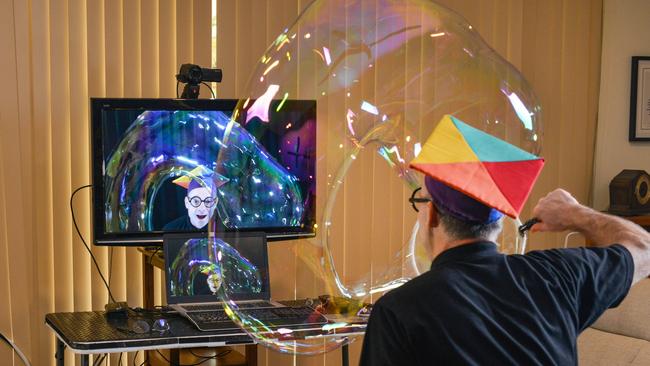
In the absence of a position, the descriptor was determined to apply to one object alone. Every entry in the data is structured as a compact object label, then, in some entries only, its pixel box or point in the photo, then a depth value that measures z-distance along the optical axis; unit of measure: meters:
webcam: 2.79
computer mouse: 2.38
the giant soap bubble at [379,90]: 1.83
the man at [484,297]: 1.32
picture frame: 4.19
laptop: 2.13
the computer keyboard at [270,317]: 2.13
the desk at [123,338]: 2.27
